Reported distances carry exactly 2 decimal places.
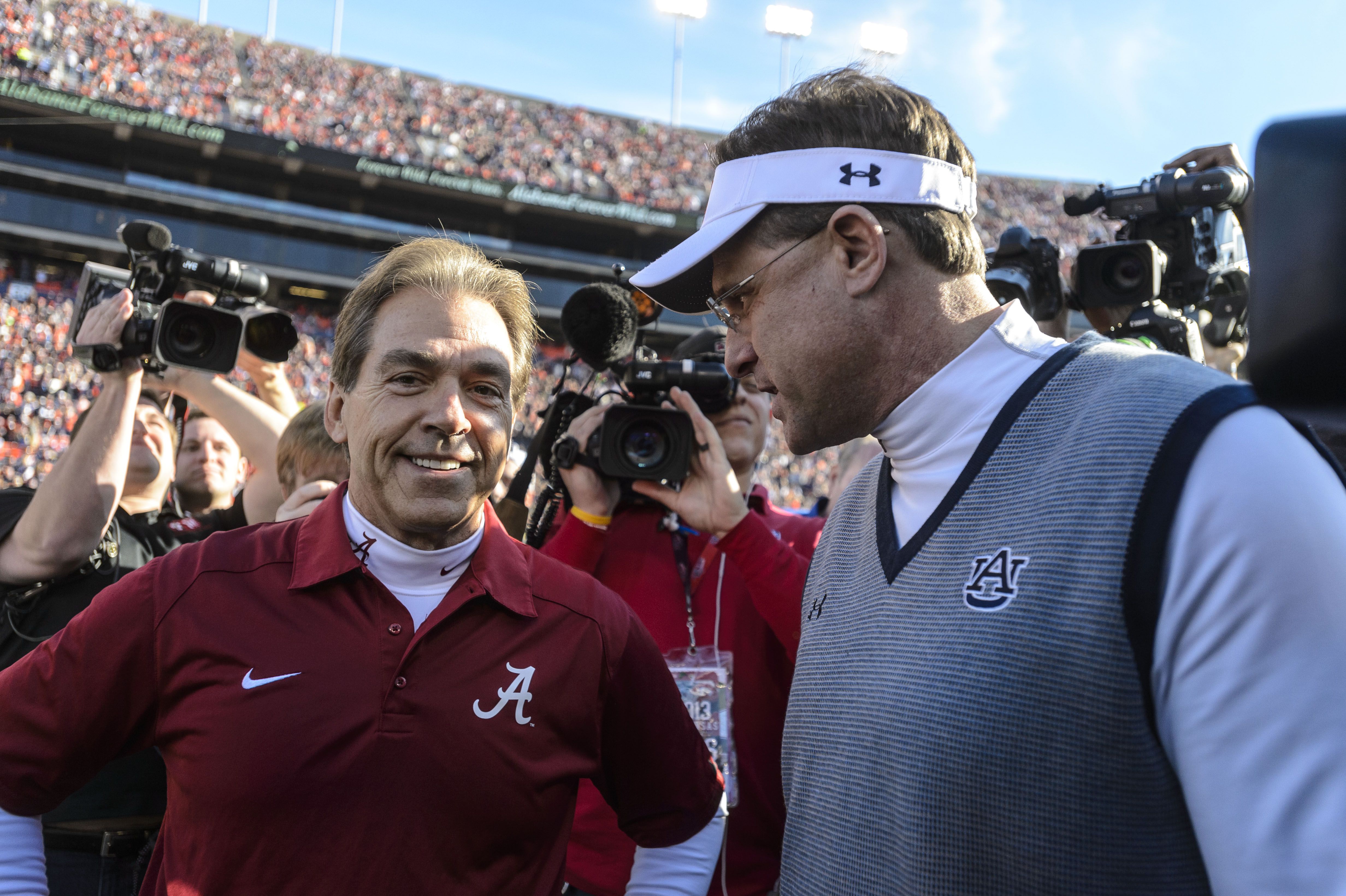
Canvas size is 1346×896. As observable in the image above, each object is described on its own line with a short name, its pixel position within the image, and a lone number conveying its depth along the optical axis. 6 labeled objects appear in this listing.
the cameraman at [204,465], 3.80
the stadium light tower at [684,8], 30.55
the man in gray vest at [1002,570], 0.91
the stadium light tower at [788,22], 30.92
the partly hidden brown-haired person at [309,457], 2.59
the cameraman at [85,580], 2.39
